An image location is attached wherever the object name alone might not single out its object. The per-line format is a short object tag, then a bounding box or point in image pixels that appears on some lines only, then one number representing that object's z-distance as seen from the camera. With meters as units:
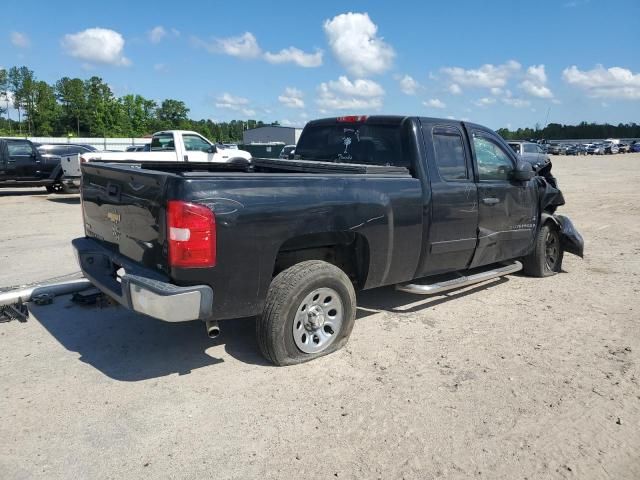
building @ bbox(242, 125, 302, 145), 69.50
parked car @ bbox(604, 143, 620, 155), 64.81
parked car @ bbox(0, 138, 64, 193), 15.71
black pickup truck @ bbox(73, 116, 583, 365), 3.27
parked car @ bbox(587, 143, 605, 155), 63.56
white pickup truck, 14.89
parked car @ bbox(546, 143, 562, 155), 64.88
